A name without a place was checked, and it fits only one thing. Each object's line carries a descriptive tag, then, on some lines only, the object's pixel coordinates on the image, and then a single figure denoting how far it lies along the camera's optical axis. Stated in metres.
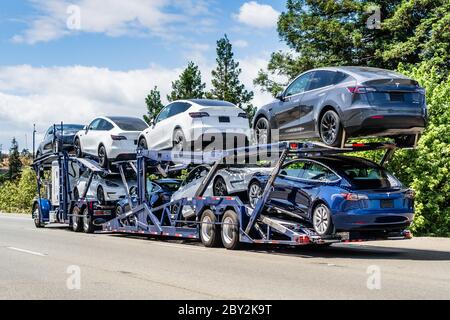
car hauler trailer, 12.30
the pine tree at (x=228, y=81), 51.69
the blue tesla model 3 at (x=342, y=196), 11.60
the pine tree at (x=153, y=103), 54.97
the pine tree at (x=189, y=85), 51.81
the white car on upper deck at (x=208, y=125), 15.04
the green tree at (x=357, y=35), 34.81
